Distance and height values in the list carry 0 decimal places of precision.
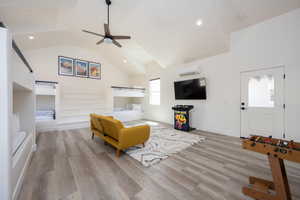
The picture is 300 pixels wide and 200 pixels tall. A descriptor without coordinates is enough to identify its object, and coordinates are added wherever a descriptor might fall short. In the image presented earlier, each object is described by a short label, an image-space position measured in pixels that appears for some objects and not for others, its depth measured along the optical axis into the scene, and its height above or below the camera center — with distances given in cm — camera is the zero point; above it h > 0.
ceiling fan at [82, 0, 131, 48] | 335 +179
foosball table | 122 -63
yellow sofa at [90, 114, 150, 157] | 243 -74
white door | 302 -11
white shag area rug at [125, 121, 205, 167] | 243 -117
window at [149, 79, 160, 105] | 669 +45
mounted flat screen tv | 438 +39
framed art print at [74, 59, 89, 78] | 600 +160
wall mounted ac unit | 448 +109
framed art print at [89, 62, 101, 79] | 644 +159
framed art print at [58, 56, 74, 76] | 559 +160
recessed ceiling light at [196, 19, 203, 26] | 349 +227
